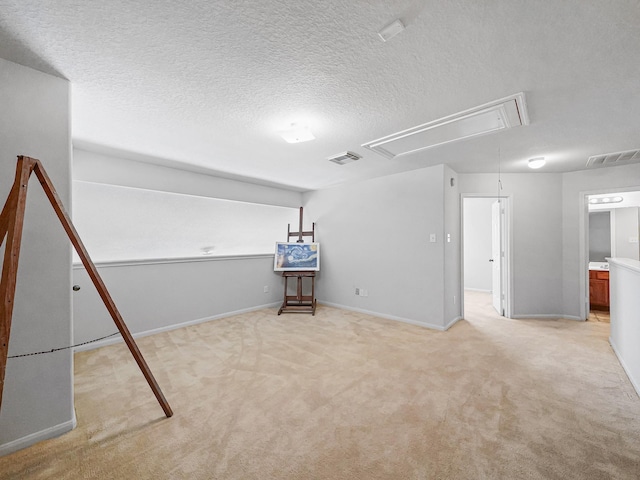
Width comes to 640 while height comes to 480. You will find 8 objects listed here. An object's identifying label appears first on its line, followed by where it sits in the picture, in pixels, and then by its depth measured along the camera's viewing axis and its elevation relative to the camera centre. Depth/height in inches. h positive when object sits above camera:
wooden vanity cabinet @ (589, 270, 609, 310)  176.5 -33.5
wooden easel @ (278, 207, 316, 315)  185.5 -42.2
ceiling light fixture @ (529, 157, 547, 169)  136.5 +40.2
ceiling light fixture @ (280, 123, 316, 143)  96.9 +39.3
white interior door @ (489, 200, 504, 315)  178.1 -13.3
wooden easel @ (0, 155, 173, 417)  48.7 +0.1
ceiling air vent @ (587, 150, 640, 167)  127.0 +41.2
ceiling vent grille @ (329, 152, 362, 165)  130.2 +42.4
